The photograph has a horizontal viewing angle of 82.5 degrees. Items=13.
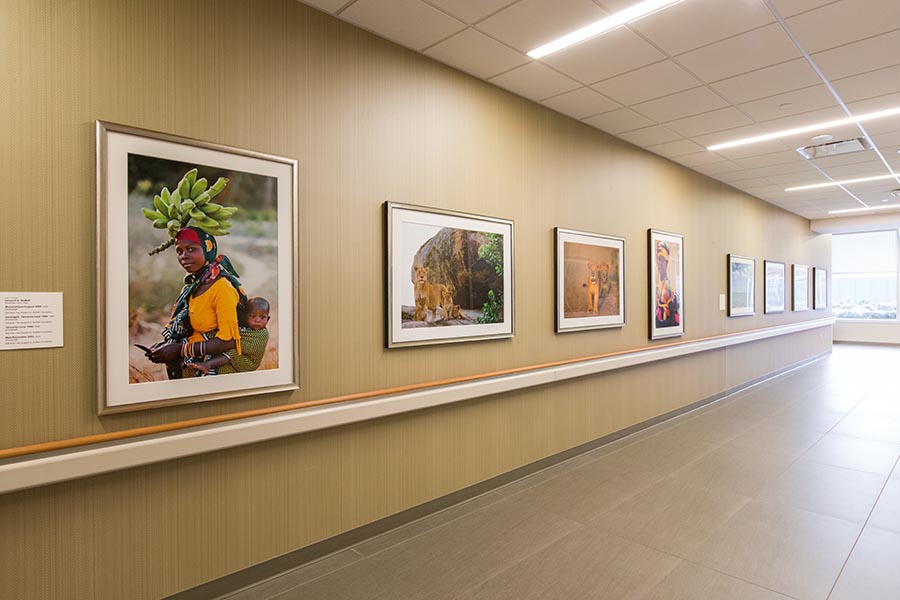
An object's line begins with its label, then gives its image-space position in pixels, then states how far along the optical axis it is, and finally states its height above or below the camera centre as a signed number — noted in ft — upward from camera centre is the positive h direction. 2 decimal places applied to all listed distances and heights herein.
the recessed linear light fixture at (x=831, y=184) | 23.43 +5.72
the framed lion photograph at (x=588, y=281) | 15.26 +0.68
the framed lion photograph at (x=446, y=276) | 11.04 +0.62
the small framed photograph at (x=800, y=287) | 33.83 +0.95
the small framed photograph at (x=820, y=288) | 37.99 +0.97
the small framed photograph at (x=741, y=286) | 25.22 +0.80
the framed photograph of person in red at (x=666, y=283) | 19.24 +0.72
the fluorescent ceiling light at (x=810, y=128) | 15.21 +5.61
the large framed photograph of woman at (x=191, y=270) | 7.39 +0.53
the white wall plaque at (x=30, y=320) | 6.67 -0.21
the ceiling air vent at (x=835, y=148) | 18.10 +5.56
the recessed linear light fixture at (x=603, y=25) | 9.54 +5.52
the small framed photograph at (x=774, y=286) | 29.43 +0.91
